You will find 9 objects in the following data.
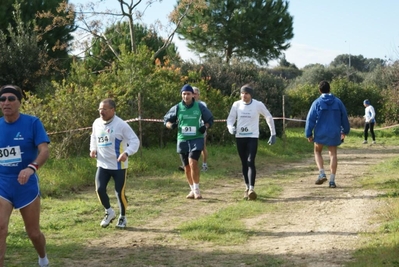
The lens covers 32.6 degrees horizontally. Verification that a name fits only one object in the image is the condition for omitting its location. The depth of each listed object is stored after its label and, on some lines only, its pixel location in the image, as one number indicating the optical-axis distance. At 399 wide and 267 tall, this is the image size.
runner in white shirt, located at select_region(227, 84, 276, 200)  11.90
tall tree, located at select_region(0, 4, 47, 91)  22.89
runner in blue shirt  6.31
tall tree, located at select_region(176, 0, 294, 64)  45.25
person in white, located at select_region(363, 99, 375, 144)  27.80
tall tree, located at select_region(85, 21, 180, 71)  28.33
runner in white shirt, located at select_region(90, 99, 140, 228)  9.26
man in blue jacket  12.98
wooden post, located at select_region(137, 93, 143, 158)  16.28
